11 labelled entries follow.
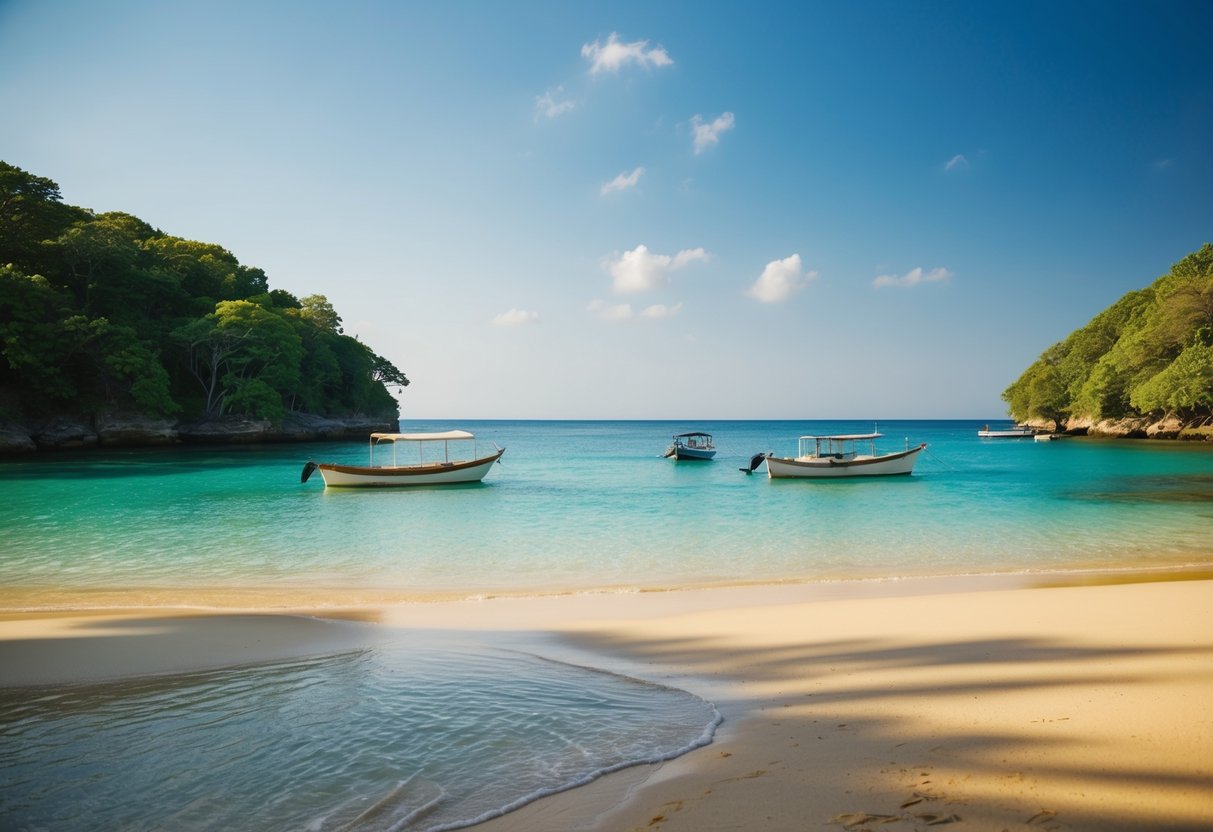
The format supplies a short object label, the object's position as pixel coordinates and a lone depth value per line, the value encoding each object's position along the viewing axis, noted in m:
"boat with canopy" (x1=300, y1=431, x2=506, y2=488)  29.67
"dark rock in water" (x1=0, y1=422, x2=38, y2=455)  40.00
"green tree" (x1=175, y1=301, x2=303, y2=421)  52.41
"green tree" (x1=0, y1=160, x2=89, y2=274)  45.19
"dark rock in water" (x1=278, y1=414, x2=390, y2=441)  65.42
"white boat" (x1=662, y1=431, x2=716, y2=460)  49.97
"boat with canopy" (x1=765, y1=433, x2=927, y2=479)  34.25
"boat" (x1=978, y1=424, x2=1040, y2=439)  80.19
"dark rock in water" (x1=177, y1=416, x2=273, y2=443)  55.09
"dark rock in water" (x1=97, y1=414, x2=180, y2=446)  47.94
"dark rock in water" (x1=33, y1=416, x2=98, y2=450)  44.53
